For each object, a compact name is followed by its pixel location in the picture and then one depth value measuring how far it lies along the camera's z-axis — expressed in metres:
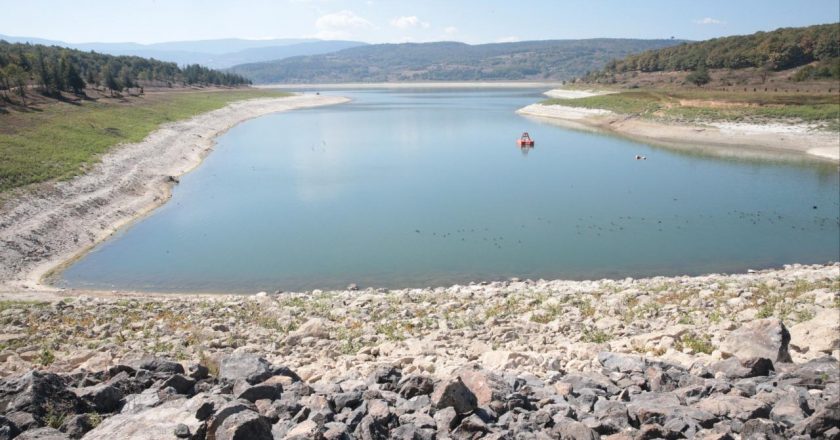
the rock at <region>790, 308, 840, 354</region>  9.35
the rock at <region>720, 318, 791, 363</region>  8.70
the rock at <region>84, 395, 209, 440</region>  6.08
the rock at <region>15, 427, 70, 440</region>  5.92
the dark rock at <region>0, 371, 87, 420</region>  6.46
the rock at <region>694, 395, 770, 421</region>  6.55
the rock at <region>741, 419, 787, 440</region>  6.04
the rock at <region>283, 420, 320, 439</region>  5.87
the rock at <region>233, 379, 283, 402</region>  7.01
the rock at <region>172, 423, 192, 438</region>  5.96
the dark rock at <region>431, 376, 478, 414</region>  6.69
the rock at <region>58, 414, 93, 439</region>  6.20
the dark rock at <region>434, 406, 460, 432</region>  6.36
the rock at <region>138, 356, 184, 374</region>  7.88
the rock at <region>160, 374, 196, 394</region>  7.32
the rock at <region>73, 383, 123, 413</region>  6.86
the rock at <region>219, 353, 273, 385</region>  7.70
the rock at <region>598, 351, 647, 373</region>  8.47
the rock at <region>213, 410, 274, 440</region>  5.77
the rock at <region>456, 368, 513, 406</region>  7.02
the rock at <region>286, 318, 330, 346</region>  11.17
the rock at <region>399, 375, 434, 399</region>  7.24
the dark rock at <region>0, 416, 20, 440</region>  5.89
